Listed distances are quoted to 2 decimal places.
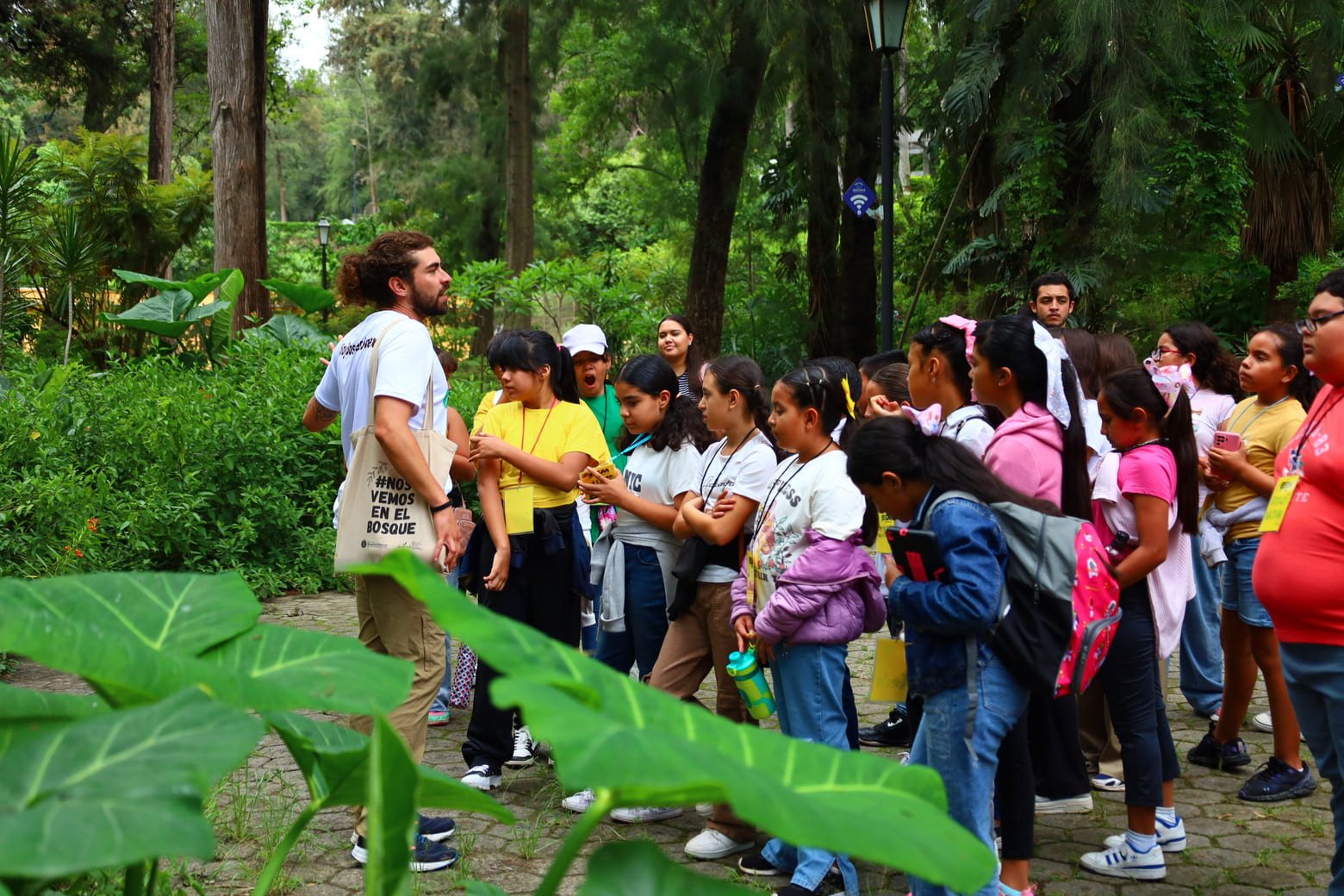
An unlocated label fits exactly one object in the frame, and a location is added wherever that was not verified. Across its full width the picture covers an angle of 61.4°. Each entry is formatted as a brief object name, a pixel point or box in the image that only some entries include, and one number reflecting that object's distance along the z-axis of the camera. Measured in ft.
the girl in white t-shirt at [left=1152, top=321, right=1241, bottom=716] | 17.07
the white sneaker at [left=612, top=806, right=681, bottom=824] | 14.30
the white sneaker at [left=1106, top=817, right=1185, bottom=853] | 13.05
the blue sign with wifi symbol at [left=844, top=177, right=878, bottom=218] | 35.24
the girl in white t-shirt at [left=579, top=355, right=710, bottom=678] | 14.85
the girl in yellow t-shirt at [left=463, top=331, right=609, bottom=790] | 14.94
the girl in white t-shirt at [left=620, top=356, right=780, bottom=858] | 13.28
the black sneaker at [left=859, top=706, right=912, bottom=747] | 17.47
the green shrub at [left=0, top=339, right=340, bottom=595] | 23.70
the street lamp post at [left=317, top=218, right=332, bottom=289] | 87.22
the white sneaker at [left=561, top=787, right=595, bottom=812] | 14.44
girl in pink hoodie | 10.89
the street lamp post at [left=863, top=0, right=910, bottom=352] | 30.81
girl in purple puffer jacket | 11.57
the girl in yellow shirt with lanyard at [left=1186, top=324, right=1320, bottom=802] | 14.87
